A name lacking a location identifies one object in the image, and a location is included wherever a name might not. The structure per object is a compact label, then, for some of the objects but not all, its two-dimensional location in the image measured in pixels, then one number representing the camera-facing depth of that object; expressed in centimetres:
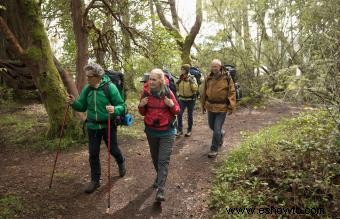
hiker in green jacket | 600
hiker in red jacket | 572
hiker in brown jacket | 795
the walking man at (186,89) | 1008
